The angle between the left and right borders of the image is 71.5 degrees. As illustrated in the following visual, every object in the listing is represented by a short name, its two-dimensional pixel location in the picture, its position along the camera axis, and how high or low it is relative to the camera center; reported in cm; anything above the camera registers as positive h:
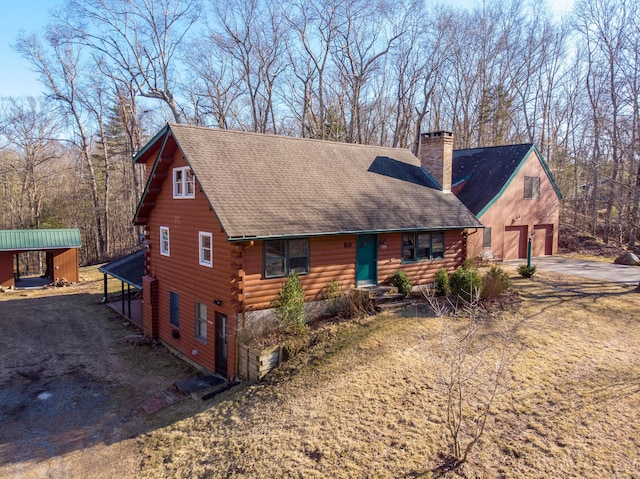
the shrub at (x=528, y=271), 1920 -202
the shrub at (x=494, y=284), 1558 -210
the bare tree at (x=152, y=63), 3384 +1237
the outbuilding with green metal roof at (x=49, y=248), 2581 -159
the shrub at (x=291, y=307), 1284 -242
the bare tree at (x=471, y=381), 820 -368
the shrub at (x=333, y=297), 1423 -236
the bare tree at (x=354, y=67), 3606 +1327
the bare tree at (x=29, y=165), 3734 +494
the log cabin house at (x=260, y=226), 1279 -10
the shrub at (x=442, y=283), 1580 -211
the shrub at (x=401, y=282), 1555 -205
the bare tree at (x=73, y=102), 3544 +1001
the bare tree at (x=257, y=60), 3603 +1360
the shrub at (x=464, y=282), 1509 -199
